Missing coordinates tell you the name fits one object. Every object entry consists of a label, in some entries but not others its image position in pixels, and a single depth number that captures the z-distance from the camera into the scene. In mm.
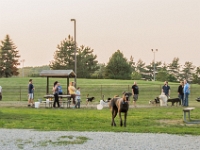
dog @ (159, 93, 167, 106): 26719
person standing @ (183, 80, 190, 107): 25297
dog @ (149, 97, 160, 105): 27906
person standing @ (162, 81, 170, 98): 27562
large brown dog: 13953
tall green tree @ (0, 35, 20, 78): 98688
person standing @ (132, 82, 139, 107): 25342
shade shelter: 29922
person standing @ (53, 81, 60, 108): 24453
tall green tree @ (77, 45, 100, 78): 107938
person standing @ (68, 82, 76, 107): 24766
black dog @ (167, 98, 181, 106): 26797
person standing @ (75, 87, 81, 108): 24831
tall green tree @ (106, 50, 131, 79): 101188
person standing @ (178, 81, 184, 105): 27094
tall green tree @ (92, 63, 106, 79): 118388
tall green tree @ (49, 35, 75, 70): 105500
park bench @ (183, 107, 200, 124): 15374
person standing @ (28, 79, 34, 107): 25766
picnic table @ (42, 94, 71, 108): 25181
